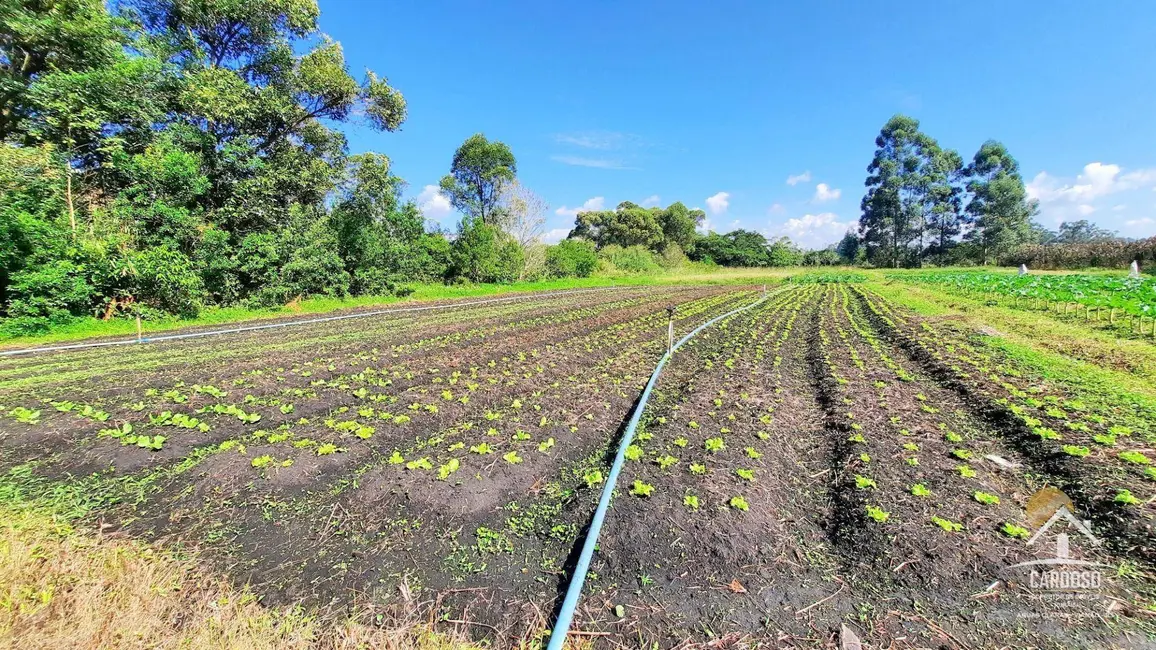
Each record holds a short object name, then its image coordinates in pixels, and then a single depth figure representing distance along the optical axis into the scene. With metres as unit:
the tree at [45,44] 10.98
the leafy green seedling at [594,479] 3.42
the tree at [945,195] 45.41
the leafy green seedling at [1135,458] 3.38
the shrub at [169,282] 12.09
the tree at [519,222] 30.95
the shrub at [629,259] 40.94
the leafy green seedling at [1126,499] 2.91
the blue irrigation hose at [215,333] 8.82
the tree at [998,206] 41.75
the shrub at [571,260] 33.34
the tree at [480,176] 32.94
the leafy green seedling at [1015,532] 2.69
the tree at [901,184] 45.59
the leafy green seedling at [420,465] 3.69
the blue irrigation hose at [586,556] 1.93
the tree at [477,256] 26.56
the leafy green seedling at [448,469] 3.54
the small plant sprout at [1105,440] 3.72
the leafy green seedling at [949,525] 2.74
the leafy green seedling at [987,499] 3.00
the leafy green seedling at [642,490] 3.24
